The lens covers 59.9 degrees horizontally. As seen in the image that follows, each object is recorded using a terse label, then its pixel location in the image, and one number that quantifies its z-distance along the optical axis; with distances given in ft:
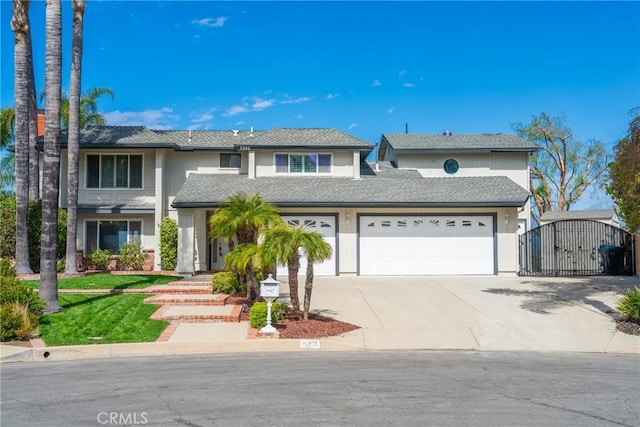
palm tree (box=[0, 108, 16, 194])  100.73
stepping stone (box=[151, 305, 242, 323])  43.80
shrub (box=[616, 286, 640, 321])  43.01
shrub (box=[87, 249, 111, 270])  74.43
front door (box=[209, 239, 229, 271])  77.66
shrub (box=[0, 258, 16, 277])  44.75
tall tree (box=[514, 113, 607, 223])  147.13
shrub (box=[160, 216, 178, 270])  75.10
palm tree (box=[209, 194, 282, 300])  47.37
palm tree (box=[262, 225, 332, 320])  40.96
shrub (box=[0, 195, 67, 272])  69.46
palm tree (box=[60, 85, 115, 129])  106.83
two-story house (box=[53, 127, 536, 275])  70.13
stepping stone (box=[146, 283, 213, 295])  54.24
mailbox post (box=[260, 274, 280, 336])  39.24
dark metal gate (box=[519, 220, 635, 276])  72.28
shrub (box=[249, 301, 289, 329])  40.57
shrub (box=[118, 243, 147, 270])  75.61
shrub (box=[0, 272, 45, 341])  36.73
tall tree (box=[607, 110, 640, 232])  45.16
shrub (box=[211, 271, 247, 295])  53.78
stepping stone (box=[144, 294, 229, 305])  49.98
